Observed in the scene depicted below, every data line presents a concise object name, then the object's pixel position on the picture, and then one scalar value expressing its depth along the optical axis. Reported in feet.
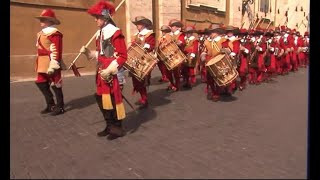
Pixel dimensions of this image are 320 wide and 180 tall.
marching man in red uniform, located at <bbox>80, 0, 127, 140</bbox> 17.97
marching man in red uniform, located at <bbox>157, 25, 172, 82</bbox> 30.07
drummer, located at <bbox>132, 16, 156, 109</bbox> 26.14
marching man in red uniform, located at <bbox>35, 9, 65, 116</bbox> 22.98
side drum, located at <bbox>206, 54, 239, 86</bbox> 25.95
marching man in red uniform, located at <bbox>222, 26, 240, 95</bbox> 28.63
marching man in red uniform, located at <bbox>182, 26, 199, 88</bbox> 34.86
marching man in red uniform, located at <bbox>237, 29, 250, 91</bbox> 33.55
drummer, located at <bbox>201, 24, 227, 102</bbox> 27.99
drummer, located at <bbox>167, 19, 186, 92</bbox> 32.45
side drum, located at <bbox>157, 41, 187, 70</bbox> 29.19
